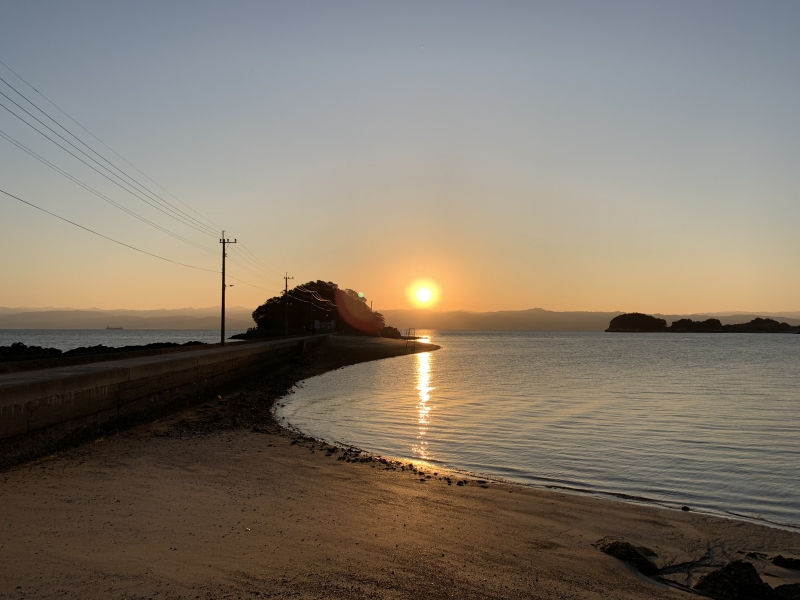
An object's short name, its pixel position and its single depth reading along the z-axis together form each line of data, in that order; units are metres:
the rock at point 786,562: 7.87
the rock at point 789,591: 6.54
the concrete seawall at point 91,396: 11.97
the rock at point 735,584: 6.75
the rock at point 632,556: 7.63
